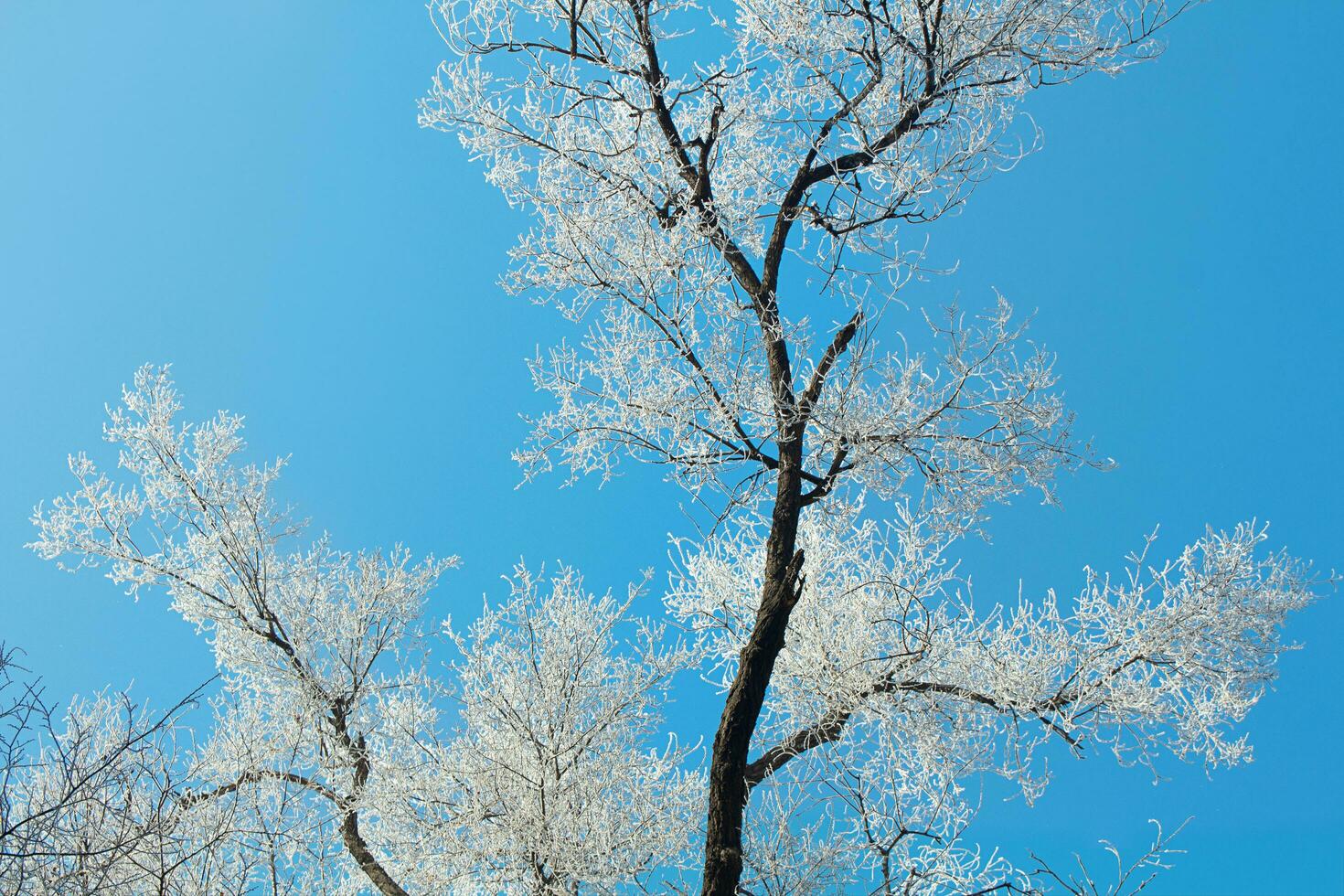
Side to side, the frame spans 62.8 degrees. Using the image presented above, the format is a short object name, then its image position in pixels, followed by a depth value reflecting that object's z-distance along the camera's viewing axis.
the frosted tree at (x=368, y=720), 6.55
